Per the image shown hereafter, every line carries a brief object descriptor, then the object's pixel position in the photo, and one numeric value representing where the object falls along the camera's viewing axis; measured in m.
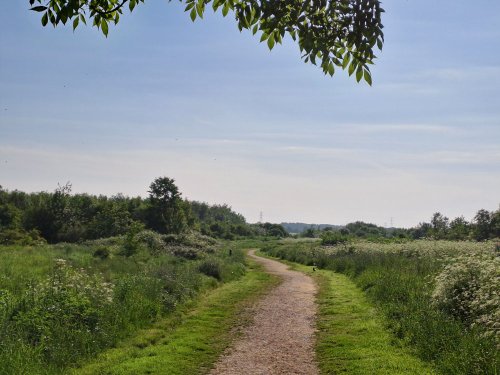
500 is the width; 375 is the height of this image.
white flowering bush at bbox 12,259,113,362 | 9.14
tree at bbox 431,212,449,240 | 84.47
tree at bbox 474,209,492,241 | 55.38
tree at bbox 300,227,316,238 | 109.56
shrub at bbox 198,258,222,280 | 20.92
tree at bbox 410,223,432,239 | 91.69
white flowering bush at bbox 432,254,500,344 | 9.20
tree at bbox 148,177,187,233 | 63.66
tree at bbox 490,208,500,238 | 53.83
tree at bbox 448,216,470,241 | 55.31
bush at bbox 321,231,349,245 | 47.72
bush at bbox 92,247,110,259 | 27.98
